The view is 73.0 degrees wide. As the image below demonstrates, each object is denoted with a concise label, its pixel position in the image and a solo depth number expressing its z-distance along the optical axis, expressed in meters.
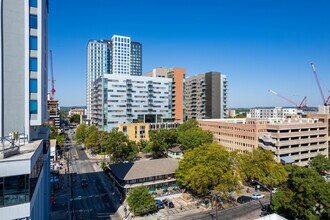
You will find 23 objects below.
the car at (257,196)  48.29
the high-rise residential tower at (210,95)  131.38
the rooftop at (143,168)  47.79
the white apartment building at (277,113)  194.77
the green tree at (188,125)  95.68
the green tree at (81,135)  104.62
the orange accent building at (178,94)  124.81
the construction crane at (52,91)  192.56
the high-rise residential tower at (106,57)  183.88
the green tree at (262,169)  48.59
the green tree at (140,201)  39.41
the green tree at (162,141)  78.12
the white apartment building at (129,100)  102.88
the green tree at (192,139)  74.94
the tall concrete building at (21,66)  23.94
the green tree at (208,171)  42.34
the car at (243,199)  46.56
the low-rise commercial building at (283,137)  68.19
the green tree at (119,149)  69.06
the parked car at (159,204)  43.24
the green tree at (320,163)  65.25
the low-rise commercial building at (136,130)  96.76
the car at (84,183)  54.62
